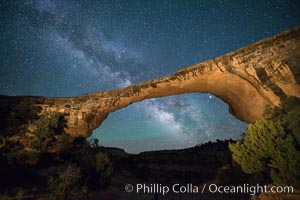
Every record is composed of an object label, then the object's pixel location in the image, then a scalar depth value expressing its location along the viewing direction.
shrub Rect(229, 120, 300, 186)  7.05
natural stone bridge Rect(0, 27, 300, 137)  11.48
